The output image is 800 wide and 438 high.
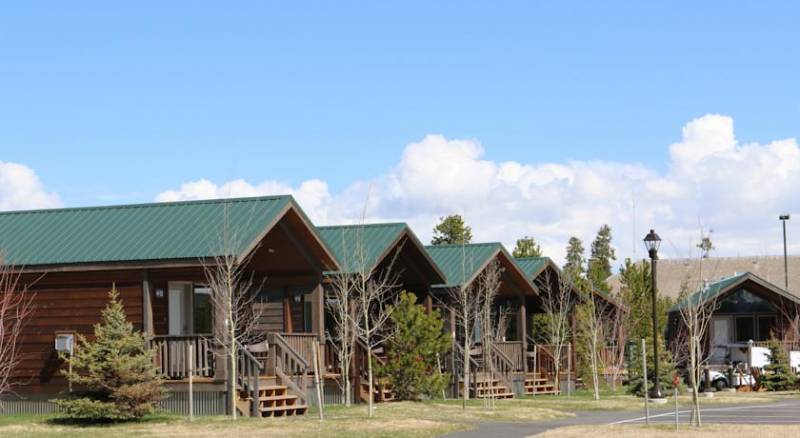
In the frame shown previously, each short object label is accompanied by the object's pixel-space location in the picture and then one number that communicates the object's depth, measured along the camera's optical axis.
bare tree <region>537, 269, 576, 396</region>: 47.33
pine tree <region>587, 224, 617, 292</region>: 117.00
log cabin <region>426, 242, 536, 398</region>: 41.97
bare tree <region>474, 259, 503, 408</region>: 41.88
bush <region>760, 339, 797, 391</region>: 48.66
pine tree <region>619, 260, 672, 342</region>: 56.06
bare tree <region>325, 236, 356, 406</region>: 35.06
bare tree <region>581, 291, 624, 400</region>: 48.00
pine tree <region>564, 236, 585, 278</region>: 111.31
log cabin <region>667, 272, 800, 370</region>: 56.38
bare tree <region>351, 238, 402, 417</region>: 35.32
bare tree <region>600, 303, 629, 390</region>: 51.97
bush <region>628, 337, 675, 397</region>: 42.75
